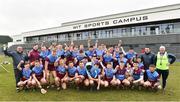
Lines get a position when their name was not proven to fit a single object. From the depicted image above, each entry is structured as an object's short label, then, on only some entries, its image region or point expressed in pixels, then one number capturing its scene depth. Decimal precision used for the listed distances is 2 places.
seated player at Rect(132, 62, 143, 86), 5.50
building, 17.24
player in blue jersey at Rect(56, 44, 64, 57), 5.82
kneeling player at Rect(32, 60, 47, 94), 5.38
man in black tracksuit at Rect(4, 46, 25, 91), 5.48
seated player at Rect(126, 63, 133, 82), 5.51
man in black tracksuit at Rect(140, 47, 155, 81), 5.68
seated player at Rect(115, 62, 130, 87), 5.47
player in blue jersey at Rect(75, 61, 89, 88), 5.38
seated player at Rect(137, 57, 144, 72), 5.59
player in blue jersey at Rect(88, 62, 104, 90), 5.38
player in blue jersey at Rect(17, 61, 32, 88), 5.35
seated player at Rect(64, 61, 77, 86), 5.44
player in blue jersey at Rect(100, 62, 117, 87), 5.48
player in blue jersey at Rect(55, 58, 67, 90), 5.45
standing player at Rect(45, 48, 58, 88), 5.60
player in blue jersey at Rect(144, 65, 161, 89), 5.39
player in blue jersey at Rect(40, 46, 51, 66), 5.82
